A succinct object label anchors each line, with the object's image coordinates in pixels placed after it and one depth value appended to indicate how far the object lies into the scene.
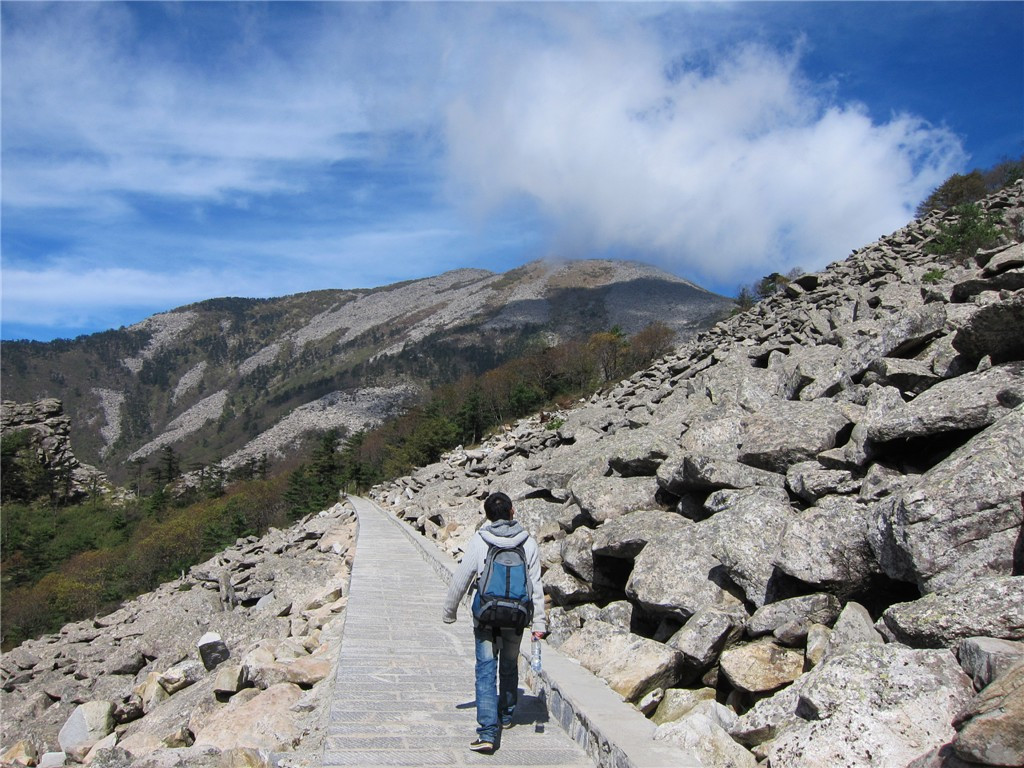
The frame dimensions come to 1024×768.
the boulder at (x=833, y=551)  5.05
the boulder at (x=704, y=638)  5.23
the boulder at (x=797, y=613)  4.97
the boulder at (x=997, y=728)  2.83
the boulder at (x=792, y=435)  7.21
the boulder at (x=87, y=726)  8.66
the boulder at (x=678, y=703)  5.00
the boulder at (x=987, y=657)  3.39
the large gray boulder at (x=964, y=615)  3.67
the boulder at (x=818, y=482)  6.00
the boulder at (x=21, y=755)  8.89
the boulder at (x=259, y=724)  5.33
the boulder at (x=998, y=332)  6.26
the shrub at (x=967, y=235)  20.39
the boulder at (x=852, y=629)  4.41
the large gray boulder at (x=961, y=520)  4.28
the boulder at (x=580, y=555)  7.74
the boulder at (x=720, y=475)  7.05
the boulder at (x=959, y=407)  5.44
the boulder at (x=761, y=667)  4.70
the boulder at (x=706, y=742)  3.92
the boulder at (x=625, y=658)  5.30
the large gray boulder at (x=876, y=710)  3.43
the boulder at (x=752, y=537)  5.68
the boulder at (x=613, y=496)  8.41
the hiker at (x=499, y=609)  4.72
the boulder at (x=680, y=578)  5.94
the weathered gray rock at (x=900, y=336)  8.68
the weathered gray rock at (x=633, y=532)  7.07
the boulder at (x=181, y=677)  9.54
